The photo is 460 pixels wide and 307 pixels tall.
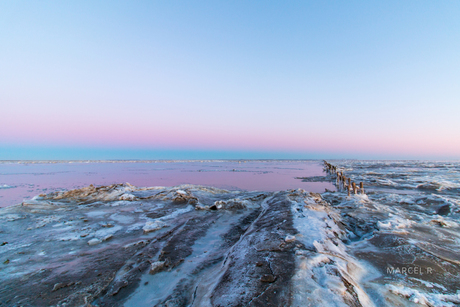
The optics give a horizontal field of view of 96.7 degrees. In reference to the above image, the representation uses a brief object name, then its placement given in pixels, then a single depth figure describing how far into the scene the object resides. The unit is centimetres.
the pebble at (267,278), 323
